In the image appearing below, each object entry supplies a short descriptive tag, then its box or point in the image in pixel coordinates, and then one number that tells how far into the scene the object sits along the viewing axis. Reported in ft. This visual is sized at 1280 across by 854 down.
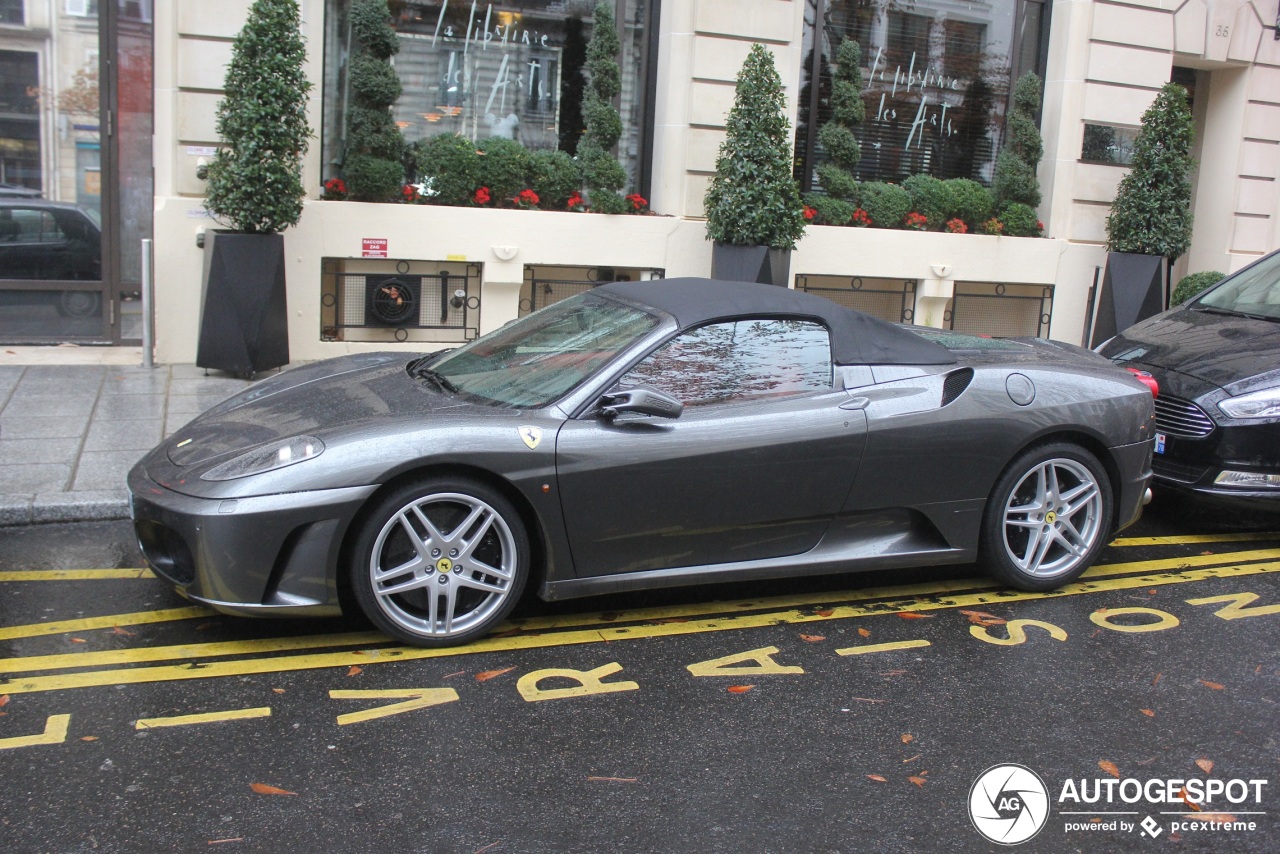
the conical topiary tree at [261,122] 30.48
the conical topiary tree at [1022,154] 42.29
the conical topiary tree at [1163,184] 40.06
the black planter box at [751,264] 35.35
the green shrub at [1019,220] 41.86
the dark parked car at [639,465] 14.39
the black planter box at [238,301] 30.73
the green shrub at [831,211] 39.55
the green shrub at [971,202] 41.50
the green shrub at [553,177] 37.11
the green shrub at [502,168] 36.32
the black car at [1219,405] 20.99
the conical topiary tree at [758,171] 35.24
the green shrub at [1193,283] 42.32
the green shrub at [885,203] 40.40
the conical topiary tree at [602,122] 37.11
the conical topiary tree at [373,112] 35.12
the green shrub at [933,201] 41.32
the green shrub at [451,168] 36.04
